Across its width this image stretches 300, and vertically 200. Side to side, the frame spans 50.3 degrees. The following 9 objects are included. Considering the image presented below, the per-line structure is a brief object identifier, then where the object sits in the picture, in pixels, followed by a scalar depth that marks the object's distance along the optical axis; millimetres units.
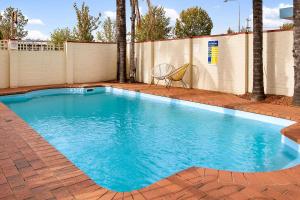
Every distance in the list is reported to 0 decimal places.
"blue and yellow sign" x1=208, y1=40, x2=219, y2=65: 10837
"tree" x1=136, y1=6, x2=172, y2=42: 31981
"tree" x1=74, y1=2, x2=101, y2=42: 25303
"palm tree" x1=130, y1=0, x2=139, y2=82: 14180
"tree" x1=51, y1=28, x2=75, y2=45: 30875
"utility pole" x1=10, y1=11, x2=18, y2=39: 28016
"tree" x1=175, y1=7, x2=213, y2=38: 39438
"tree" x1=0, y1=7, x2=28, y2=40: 32653
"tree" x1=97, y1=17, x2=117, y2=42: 35031
